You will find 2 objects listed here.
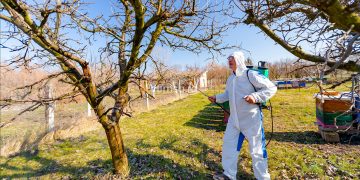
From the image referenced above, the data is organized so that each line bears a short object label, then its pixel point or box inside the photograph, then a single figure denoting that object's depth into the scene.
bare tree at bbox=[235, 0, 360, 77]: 1.60
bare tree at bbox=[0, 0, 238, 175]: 2.72
